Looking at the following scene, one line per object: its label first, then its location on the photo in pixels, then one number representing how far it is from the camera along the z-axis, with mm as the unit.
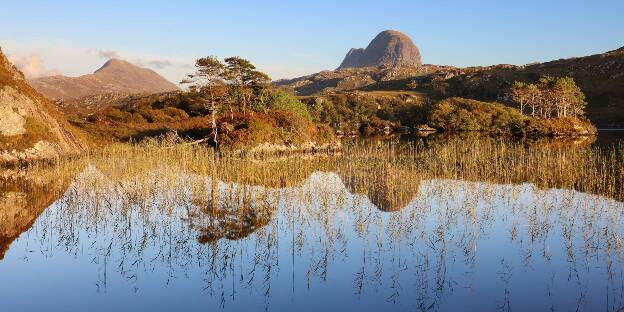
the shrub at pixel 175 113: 64625
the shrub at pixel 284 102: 66181
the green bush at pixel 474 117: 91750
